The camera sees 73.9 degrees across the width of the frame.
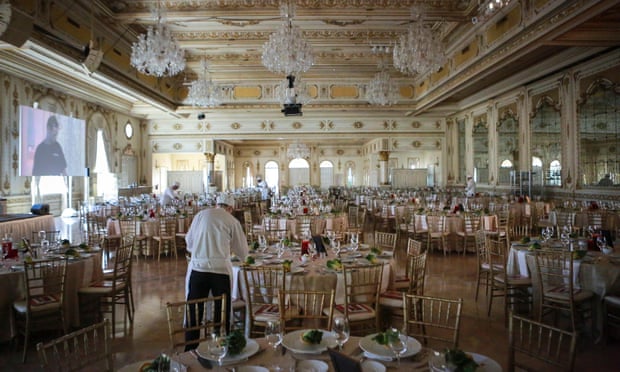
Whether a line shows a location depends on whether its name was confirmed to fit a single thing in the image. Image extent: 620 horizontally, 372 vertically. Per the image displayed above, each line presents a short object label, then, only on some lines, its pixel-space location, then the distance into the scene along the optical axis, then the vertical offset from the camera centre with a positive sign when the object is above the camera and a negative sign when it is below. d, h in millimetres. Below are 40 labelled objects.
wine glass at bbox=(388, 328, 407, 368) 2086 -831
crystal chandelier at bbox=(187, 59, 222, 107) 13125 +3008
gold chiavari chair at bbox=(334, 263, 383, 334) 3833 -1129
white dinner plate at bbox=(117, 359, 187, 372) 1940 -861
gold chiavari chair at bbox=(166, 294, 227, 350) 2541 -1060
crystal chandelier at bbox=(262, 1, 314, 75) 8008 +2677
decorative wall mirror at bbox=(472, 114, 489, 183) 16719 +1423
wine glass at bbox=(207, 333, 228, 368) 2032 -821
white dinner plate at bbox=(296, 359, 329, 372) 1981 -884
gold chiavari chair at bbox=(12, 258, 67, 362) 4125 -1187
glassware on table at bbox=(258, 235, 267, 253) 5398 -791
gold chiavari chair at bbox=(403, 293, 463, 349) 2494 -1627
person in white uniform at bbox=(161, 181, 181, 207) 12441 -320
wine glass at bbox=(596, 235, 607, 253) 4971 -751
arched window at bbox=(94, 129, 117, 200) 16578 +514
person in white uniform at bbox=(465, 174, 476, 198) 14758 -180
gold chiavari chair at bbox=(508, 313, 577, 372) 1964 -892
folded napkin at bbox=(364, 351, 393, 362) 2091 -883
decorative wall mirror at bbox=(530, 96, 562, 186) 12305 +1221
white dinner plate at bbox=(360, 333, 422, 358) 2113 -869
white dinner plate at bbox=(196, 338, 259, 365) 2105 -878
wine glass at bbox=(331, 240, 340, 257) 5112 -773
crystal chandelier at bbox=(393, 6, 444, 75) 8211 +2725
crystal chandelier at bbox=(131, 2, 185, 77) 8188 +2744
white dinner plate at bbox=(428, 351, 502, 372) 1932 -873
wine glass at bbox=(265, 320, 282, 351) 2104 -768
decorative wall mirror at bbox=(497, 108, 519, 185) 14734 +1421
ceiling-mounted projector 13062 +2440
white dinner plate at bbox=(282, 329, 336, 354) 2174 -870
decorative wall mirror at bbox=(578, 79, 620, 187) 10023 +1206
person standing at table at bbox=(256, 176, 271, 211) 18148 -342
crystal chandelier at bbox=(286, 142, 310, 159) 21688 +1850
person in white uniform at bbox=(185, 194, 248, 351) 3682 -592
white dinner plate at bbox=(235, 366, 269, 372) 1973 -881
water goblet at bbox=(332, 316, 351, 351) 2070 -740
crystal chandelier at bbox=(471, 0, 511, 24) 8773 +3860
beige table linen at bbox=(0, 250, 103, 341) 4254 -1094
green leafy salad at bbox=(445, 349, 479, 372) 1840 -814
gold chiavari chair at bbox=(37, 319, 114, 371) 1904 -845
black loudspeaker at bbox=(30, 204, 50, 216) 10286 -546
